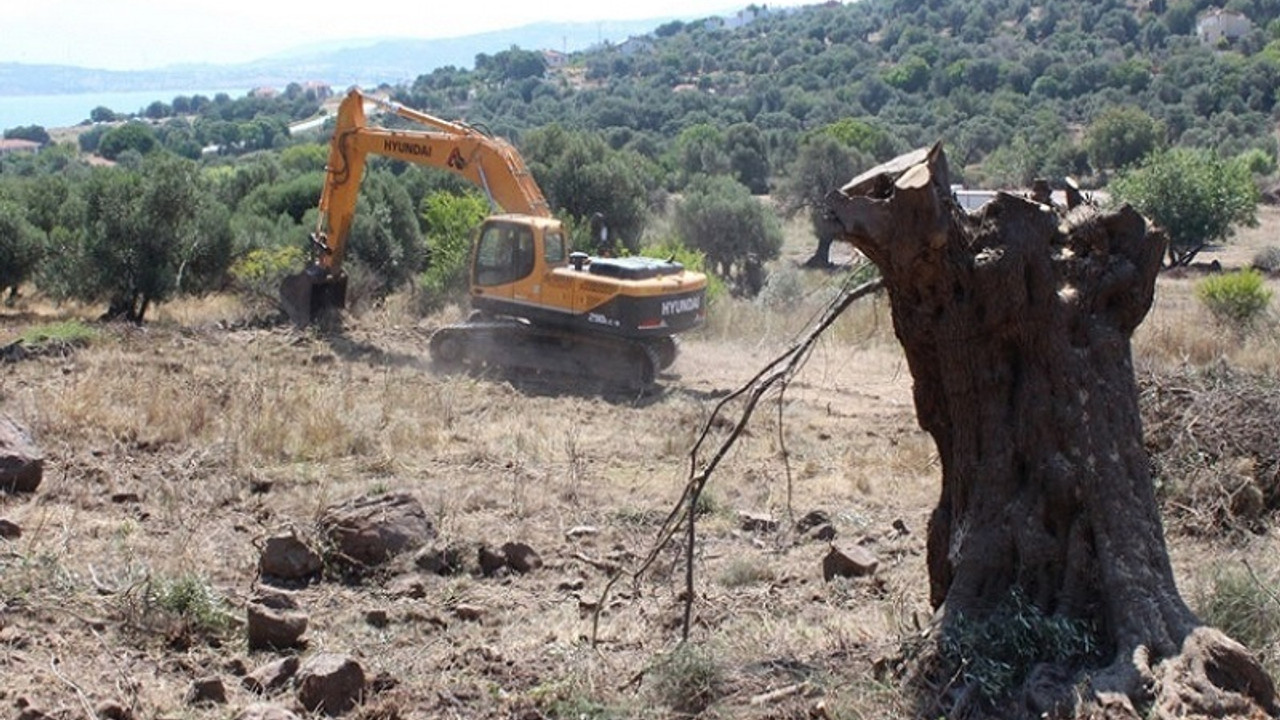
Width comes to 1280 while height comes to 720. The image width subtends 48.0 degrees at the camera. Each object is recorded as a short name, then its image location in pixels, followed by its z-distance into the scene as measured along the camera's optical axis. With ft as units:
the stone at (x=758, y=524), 32.24
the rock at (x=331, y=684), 19.83
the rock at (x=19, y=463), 31.76
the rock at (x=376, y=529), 27.96
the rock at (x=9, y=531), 27.94
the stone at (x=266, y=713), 18.66
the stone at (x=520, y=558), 28.43
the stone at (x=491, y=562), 28.32
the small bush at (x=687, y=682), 19.49
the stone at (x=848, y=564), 27.35
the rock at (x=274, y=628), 22.85
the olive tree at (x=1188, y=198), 102.06
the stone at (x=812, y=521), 31.99
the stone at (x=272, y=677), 20.77
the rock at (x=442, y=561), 27.96
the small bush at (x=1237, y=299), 62.23
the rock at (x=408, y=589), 26.40
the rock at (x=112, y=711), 19.20
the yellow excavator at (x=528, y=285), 51.26
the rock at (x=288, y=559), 27.04
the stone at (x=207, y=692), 20.18
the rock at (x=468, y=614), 25.48
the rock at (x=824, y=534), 31.27
